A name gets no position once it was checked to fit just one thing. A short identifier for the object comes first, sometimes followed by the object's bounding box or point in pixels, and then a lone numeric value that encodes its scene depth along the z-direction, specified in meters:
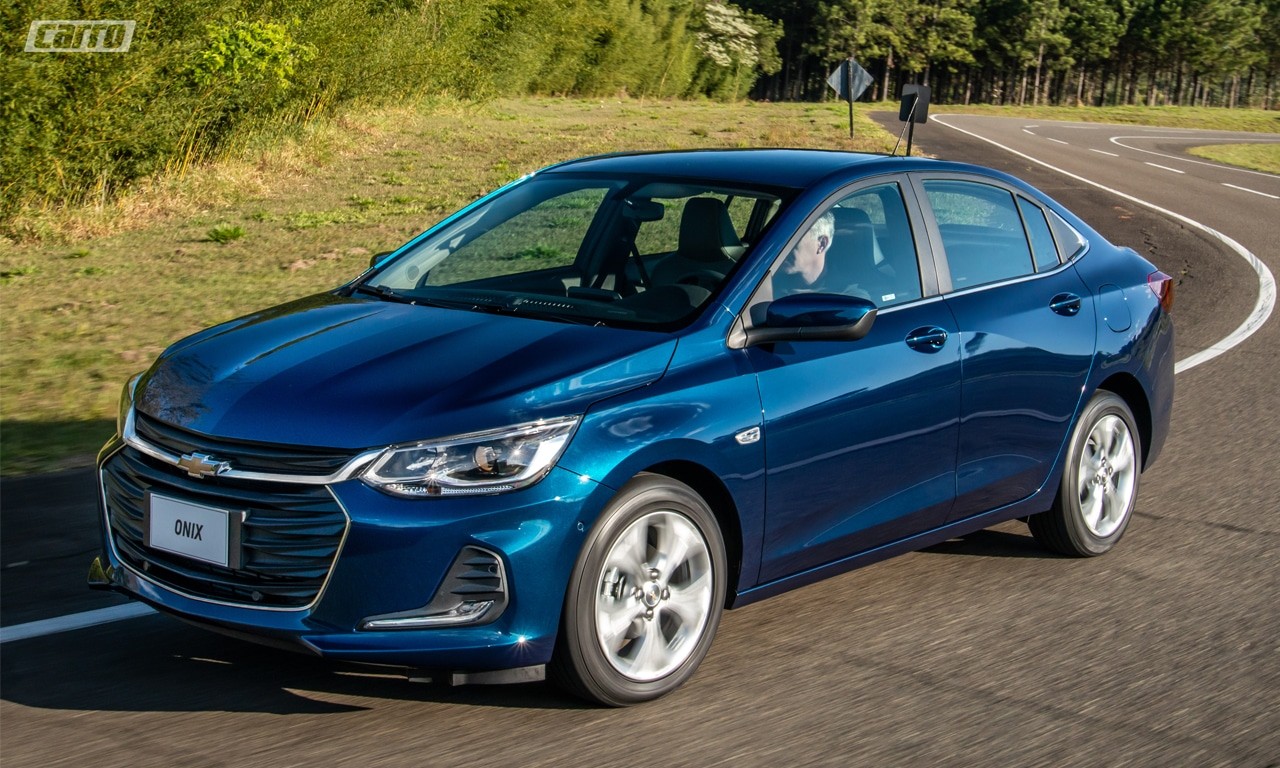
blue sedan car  3.87
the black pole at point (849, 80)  27.91
